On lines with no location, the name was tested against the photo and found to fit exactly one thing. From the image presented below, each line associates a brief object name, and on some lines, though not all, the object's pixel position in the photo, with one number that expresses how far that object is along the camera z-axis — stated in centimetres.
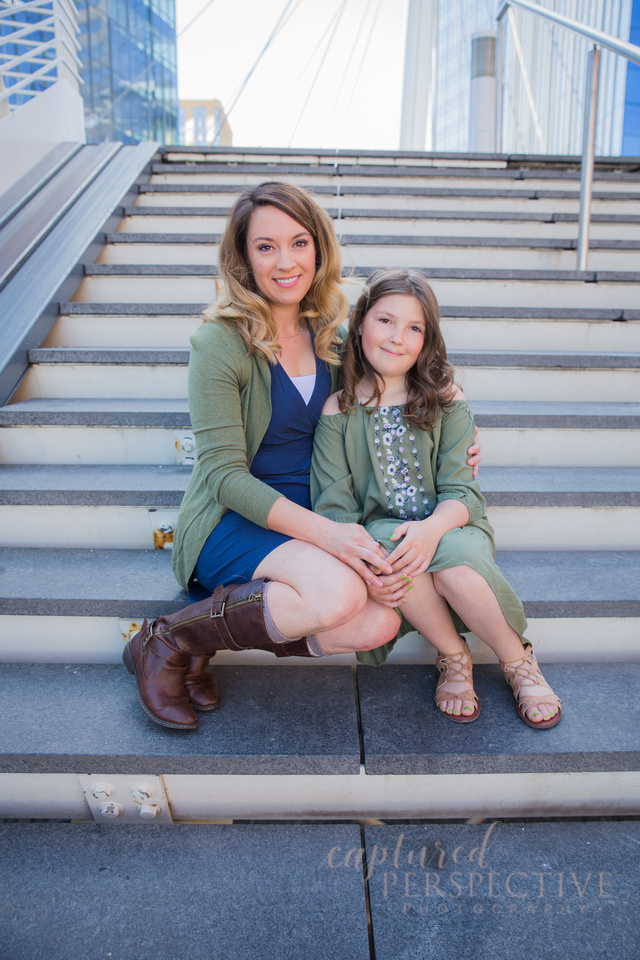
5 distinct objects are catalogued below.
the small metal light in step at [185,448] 177
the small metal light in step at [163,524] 158
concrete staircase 112
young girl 115
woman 110
